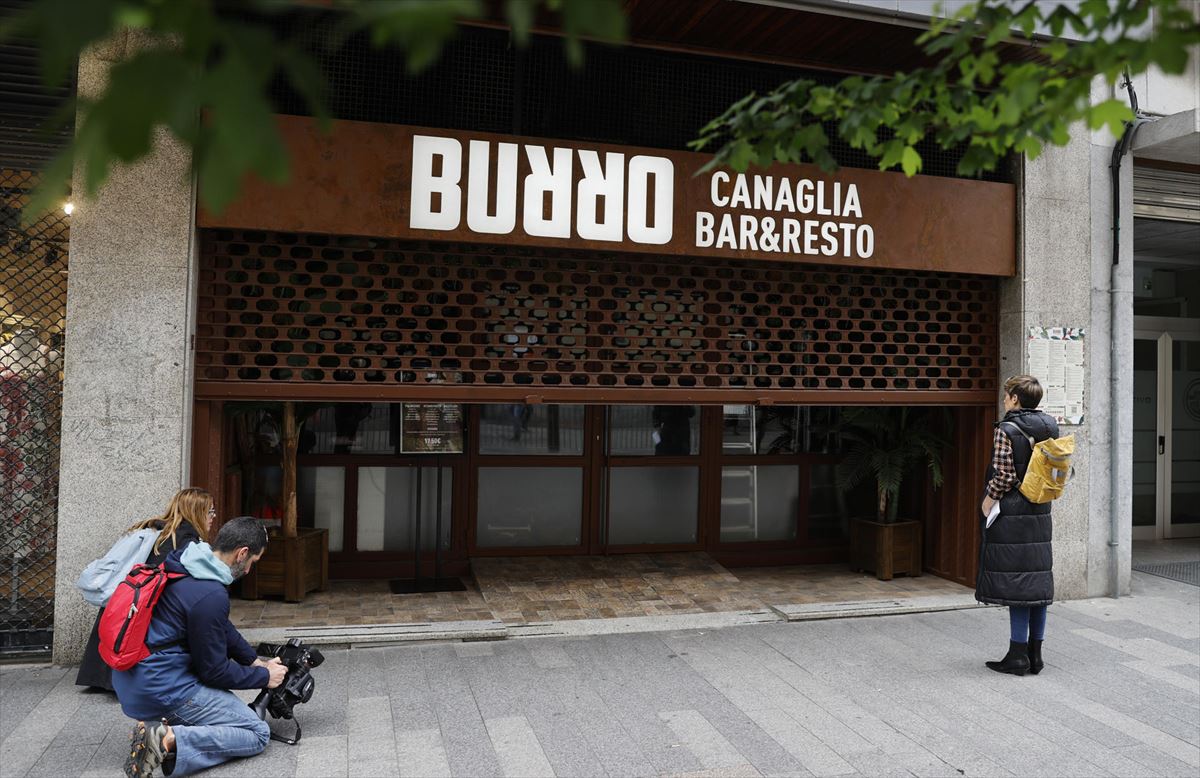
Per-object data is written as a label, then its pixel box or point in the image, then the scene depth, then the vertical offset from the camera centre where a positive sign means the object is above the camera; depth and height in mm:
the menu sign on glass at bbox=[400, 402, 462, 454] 8031 -287
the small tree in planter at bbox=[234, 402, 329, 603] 7586 -1326
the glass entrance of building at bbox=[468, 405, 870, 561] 9000 -829
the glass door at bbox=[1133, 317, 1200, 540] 11703 -292
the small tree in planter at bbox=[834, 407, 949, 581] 8703 -601
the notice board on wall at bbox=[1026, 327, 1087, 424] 8289 +364
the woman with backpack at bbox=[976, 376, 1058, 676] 6086 -798
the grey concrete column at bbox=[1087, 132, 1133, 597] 8484 +212
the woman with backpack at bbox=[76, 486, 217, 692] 4809 -706
